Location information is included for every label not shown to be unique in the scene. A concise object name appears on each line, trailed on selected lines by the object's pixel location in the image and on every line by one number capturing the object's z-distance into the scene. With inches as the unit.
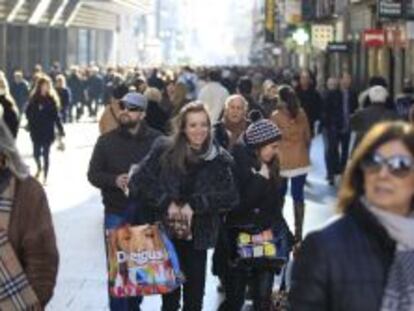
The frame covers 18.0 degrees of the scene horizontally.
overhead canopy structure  1782.7
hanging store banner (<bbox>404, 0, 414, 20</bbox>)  980.6
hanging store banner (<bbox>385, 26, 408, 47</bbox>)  1138.0
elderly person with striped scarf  180.9
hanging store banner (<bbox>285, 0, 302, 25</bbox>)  2370.8
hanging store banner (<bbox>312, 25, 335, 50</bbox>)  1765.5
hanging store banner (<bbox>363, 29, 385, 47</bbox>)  1185.4
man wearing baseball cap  321.4
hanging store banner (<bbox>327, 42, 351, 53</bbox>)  1508.4
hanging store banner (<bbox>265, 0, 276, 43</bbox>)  3336.6
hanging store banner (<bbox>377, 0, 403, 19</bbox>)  1028.5
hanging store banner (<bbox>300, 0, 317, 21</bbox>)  2317.9
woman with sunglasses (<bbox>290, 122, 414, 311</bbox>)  147.5
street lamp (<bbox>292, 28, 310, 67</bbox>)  2034.9
